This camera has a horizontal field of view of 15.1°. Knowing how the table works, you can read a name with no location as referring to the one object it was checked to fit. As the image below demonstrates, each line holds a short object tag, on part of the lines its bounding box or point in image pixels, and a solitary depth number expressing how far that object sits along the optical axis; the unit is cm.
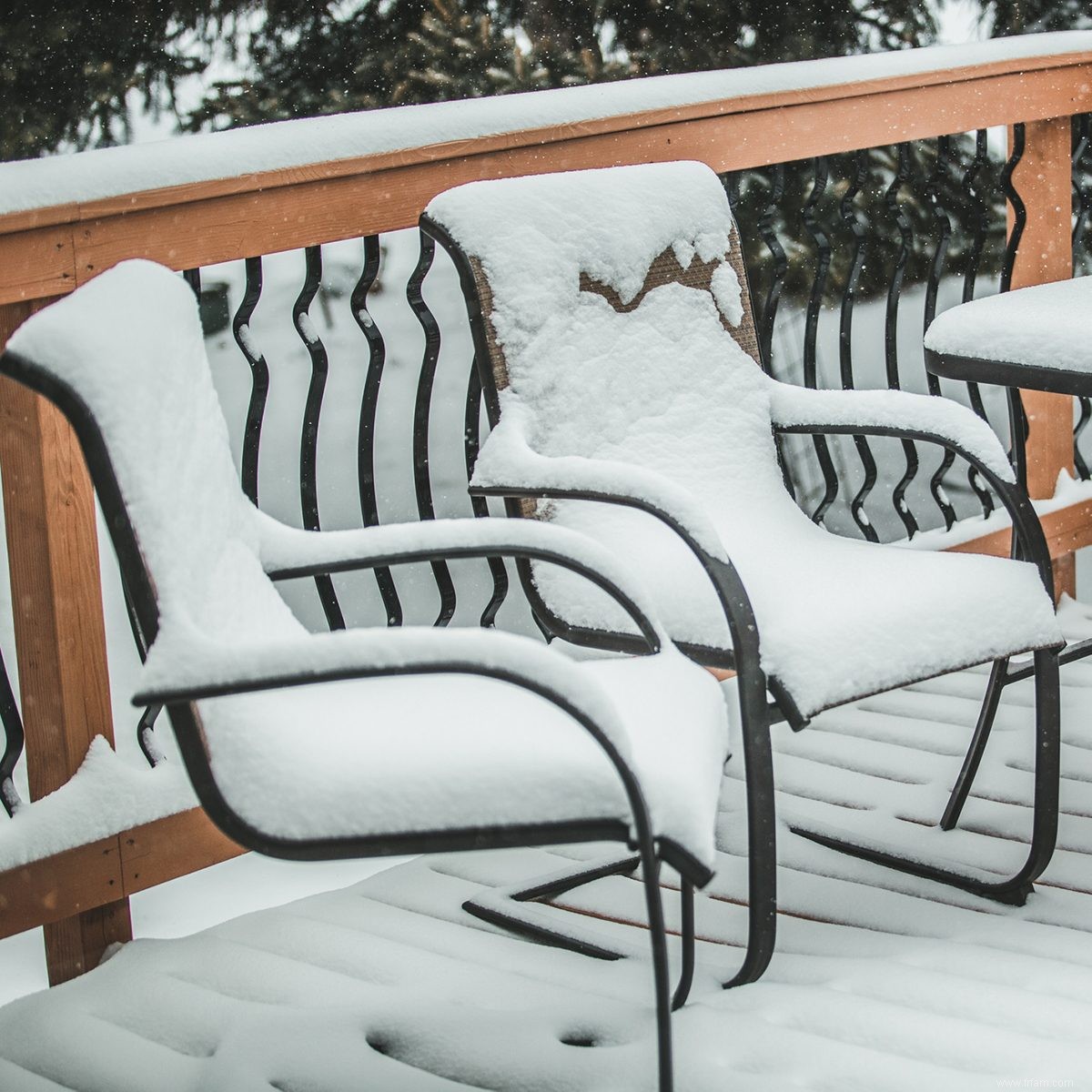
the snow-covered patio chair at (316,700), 552
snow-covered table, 636
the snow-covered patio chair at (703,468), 603
